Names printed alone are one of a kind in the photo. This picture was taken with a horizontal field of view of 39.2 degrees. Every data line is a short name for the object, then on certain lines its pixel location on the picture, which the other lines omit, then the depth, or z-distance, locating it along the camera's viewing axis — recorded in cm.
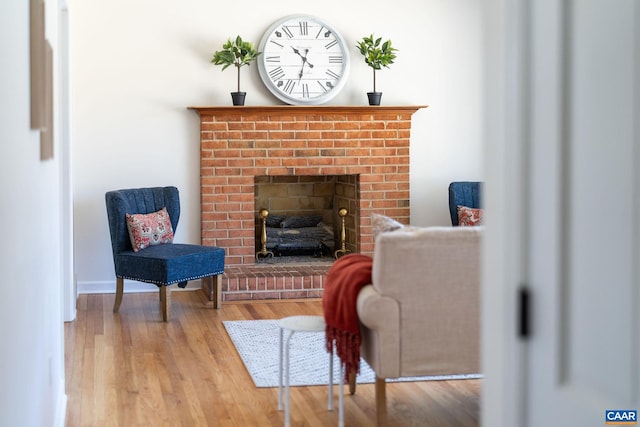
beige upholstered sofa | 384
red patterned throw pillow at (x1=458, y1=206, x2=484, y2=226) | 718
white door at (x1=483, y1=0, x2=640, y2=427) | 132
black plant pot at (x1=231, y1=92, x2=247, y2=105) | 714
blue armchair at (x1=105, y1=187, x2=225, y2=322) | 623
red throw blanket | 392
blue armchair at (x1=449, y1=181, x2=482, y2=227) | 735
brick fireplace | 720
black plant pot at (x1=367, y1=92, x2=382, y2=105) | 738
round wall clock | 734
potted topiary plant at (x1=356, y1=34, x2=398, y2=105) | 730
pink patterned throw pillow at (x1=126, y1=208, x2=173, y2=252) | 652
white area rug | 476
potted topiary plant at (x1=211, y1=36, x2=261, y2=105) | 707
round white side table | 389
